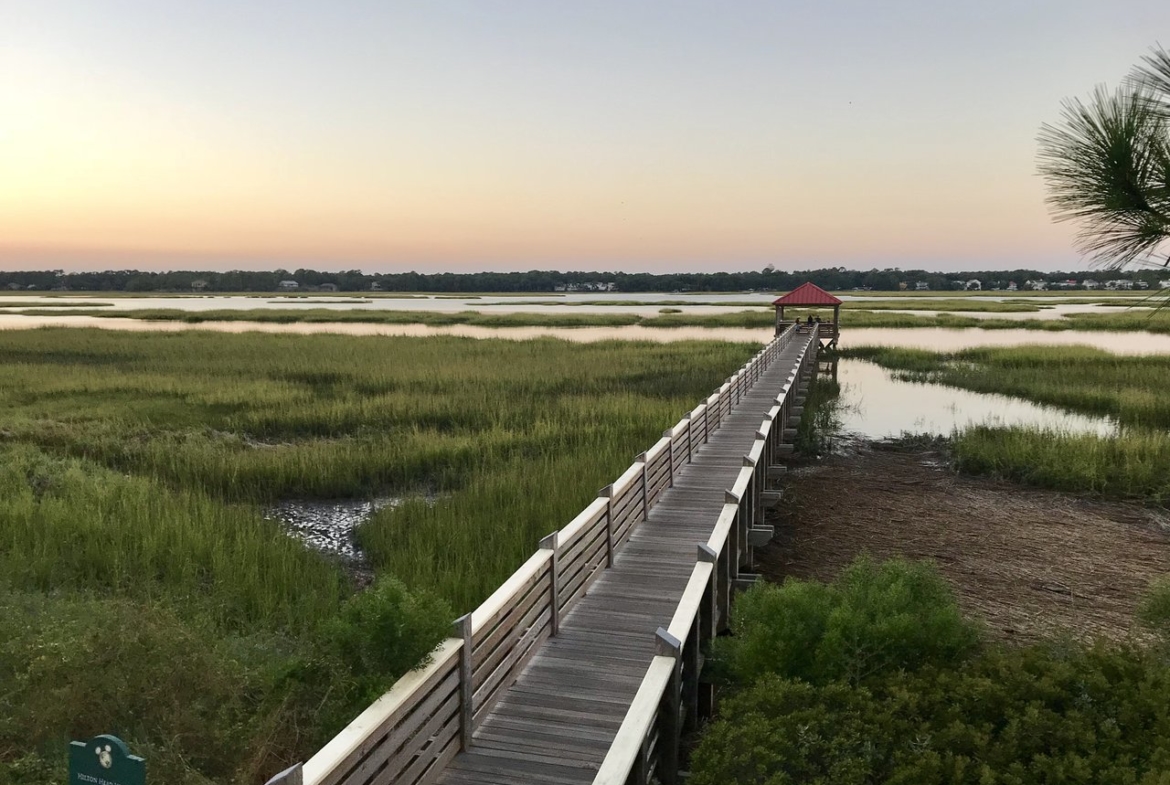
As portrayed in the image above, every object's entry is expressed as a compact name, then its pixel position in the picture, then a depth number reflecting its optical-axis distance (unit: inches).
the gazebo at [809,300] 1607.2
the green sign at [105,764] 111.5
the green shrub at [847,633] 227.5
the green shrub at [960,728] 170.9
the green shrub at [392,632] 191.6
